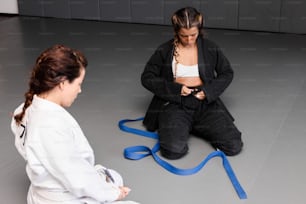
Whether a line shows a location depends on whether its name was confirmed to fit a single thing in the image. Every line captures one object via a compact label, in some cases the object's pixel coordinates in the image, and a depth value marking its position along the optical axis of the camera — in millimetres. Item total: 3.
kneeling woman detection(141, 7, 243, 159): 2871
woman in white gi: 1726
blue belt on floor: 2508
